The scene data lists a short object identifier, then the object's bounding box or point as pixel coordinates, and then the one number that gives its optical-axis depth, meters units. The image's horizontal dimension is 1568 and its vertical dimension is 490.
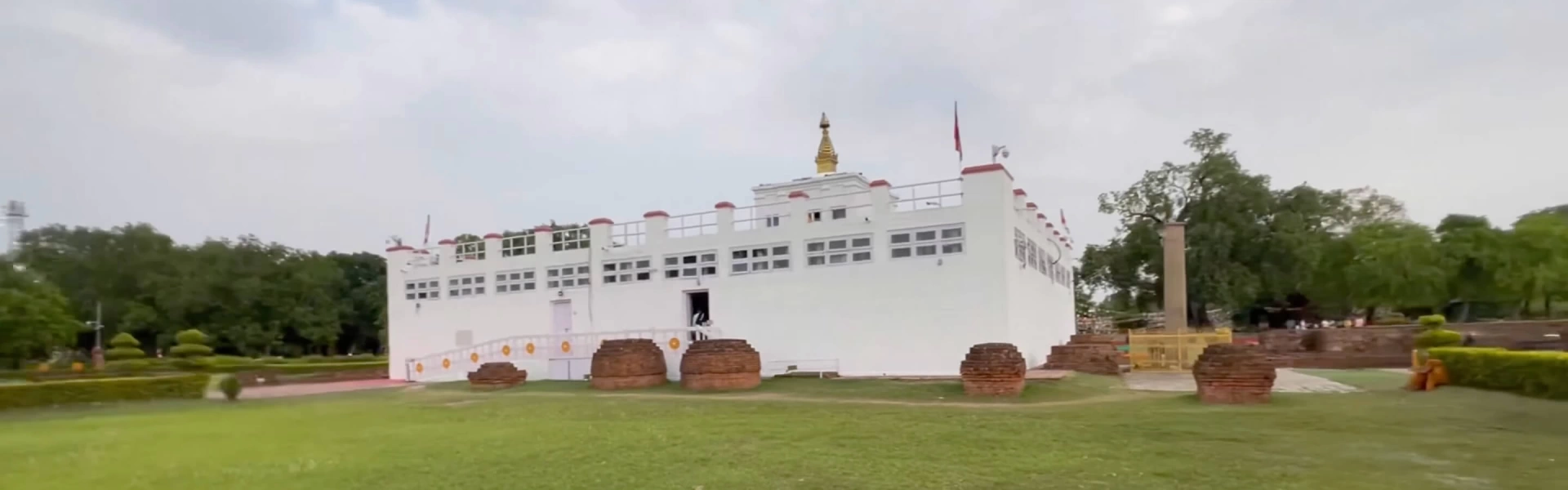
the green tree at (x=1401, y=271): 40.38
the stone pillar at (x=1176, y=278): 20.94
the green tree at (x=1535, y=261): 39.34
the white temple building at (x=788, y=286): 19.50
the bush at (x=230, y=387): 21.25
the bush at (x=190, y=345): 35.06
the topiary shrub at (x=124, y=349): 36.97
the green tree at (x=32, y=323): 32.81
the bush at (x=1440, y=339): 23.47
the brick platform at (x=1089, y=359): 19.30
